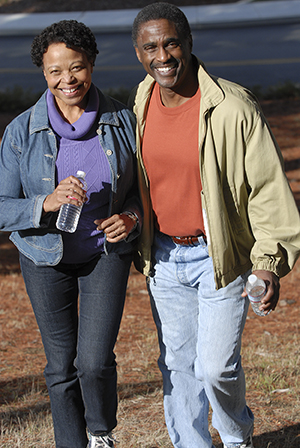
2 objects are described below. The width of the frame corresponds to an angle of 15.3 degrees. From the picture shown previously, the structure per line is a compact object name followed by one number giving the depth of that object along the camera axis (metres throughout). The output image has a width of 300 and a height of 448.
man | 5.47
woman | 5.80
